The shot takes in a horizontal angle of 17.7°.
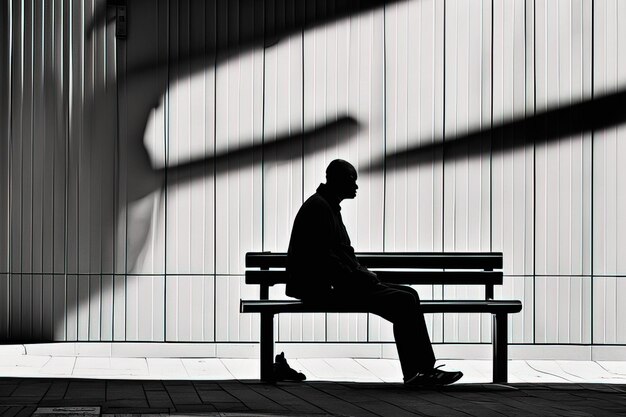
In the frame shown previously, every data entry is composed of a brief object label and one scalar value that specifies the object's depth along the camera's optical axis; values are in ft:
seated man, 44.97
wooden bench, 46.75
